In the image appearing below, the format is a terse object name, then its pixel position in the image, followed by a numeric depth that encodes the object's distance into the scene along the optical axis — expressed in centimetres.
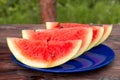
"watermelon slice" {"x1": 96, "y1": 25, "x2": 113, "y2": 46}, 92
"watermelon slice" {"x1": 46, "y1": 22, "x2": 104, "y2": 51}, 88
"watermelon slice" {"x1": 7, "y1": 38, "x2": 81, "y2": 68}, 77
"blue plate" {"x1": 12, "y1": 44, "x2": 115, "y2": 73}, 76
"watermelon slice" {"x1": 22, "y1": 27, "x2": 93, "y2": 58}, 90
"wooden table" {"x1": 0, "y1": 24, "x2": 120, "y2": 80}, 77
